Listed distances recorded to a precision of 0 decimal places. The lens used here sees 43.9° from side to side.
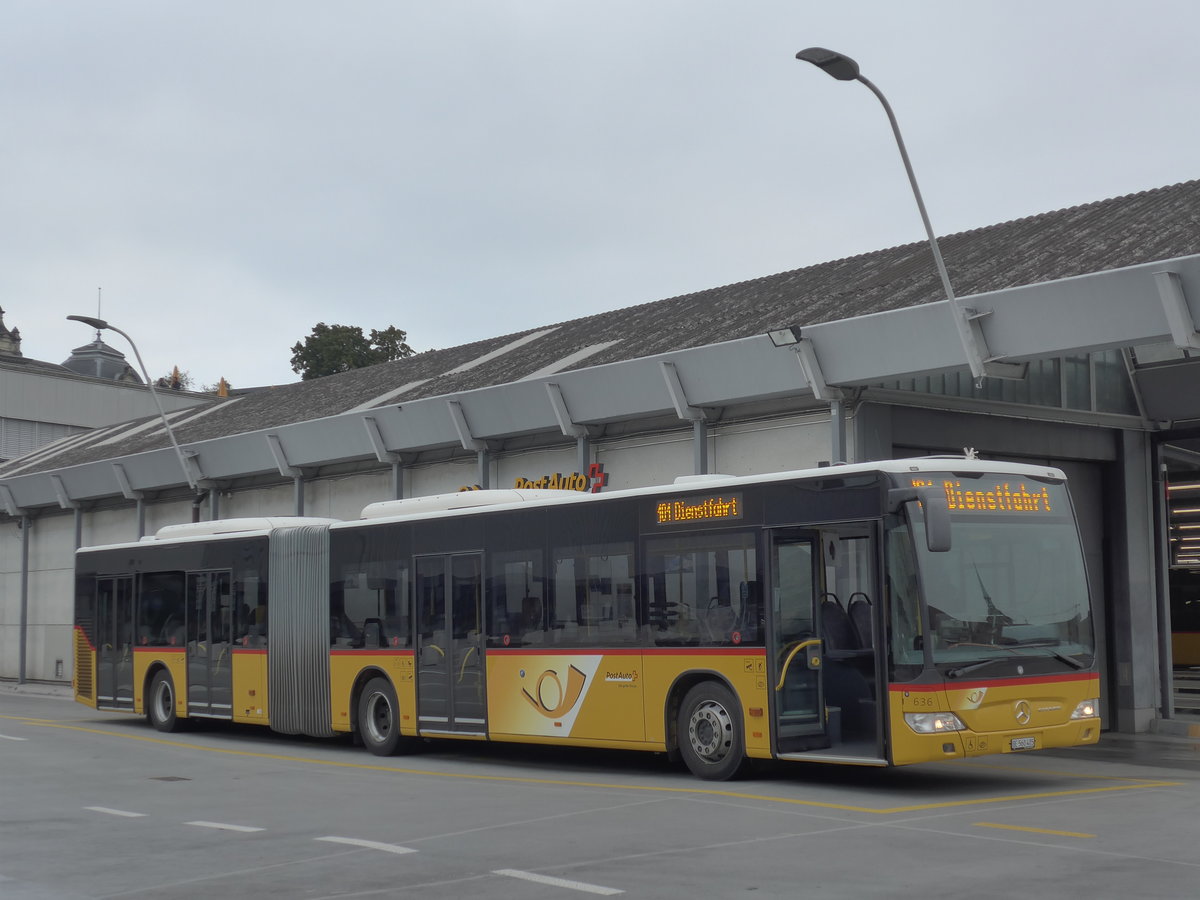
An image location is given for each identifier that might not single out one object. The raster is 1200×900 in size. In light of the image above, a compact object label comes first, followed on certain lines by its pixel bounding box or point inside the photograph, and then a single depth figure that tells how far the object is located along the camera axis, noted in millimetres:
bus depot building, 18141
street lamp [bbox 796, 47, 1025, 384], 17594
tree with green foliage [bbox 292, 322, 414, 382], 77875
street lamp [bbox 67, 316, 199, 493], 31031
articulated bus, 13453
